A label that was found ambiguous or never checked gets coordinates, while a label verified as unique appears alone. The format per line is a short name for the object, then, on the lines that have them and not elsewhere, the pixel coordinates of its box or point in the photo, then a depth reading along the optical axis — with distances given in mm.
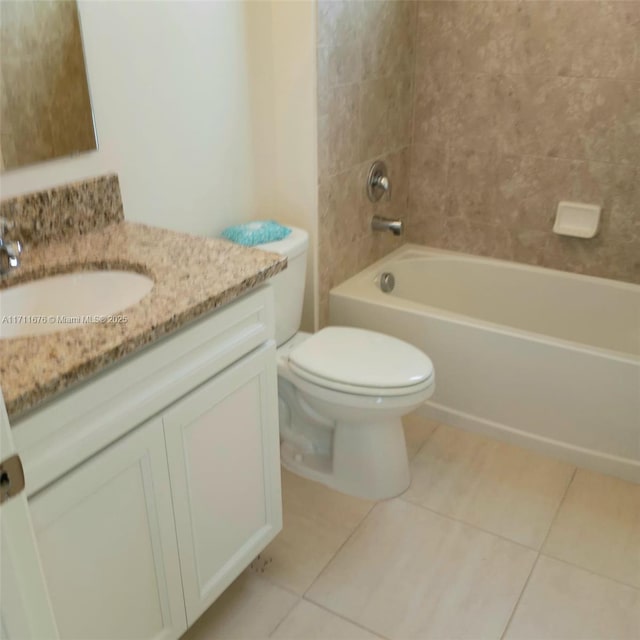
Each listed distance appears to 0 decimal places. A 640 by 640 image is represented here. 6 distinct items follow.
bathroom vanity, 1108
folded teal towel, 2057
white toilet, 1966
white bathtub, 2199
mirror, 1478
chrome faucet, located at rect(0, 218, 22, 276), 1437
